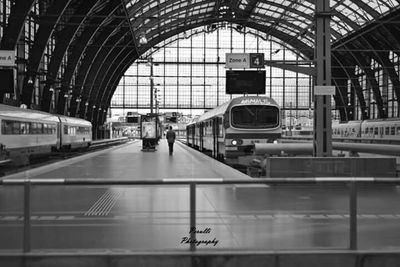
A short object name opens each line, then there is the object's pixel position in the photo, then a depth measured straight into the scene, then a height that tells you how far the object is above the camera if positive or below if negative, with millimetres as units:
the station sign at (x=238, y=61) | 24277 +3219
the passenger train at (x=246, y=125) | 24781 +164
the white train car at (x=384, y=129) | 41509 -100
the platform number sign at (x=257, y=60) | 19967 +2736
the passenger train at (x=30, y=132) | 25014 -214
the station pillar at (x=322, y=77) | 15773 +1588
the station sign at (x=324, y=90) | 15105 +1135
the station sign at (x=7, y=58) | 21934 +3082
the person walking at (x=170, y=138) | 33112 -622
